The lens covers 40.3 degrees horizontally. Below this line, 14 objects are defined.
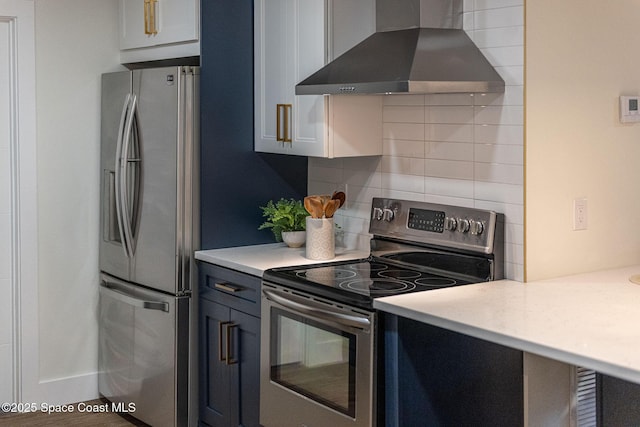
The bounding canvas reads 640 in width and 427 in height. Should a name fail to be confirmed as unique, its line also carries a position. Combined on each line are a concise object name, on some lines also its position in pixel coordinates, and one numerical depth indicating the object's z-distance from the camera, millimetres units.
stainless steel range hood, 2959
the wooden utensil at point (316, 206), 3646
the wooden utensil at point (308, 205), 3654
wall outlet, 3244
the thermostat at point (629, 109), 3336
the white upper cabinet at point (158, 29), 3807
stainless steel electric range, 2908
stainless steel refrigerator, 3748
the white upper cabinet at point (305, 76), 3475
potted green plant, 3869
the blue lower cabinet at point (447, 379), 2812
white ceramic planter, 3914
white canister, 3639
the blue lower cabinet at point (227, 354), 3512
